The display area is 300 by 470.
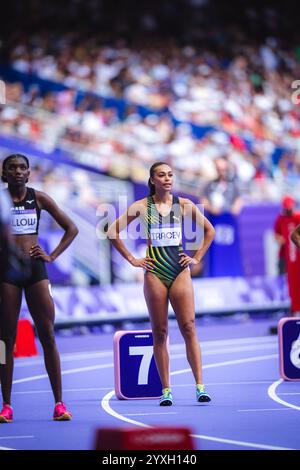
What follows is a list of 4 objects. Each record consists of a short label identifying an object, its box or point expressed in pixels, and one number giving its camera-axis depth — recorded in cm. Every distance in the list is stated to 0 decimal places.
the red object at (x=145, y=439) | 979
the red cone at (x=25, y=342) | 2764
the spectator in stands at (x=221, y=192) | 3441
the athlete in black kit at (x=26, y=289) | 1557
